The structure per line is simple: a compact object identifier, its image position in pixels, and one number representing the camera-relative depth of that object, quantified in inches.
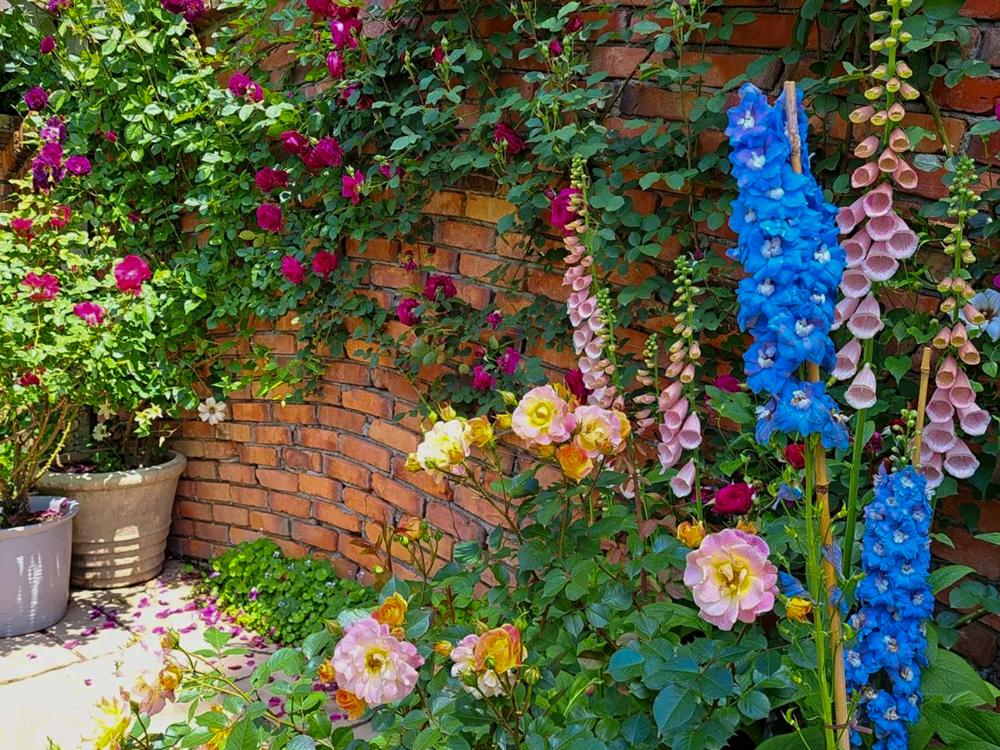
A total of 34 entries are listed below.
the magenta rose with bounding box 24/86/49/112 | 104.9
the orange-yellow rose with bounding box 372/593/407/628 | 36.3
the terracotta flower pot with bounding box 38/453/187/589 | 107.1
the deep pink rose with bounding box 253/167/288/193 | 90.7
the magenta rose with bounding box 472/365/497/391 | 72.6
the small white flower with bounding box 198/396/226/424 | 109.1
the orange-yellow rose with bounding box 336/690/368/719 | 35.1
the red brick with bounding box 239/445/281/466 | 107.7
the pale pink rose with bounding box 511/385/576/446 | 39.7
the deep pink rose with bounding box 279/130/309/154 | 83.4
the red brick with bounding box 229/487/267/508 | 109.7
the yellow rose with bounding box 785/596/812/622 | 31.3
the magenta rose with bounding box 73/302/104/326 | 94.6
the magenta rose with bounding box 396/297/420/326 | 78.5
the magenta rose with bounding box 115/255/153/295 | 95.6
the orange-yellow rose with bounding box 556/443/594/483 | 39.6
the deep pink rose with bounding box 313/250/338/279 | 88.8
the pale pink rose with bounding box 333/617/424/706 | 33.8
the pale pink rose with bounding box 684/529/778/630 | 32.2
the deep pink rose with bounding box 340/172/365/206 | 80.6
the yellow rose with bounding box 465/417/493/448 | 40.8
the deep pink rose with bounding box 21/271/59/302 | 93.9
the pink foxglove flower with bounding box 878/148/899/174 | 39.9
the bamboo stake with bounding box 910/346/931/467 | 41.3
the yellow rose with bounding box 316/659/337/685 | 35.9
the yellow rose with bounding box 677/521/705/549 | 39.2
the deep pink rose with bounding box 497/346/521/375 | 70.5
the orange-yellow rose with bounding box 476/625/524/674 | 31.2
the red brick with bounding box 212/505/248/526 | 112.3
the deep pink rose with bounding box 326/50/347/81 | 80.0
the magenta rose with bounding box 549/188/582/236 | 59.0
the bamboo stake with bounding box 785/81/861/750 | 32.0
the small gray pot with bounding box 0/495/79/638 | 96.6
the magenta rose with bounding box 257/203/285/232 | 91.4
